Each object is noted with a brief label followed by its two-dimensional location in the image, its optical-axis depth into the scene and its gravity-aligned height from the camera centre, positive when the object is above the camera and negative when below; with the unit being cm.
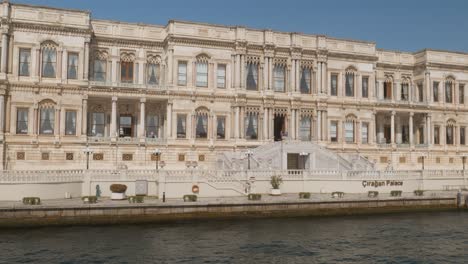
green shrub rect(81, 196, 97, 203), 2913 -245
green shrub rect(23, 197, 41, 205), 2803 -249
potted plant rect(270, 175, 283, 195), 3519 -170
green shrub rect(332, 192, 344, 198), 3453 -236
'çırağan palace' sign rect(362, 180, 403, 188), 3825 -170
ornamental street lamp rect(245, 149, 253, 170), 3644 +26
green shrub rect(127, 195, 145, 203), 2972 -246
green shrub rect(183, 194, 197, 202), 3120 -248
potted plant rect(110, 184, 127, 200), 3194 -211
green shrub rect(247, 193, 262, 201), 3200 -244
